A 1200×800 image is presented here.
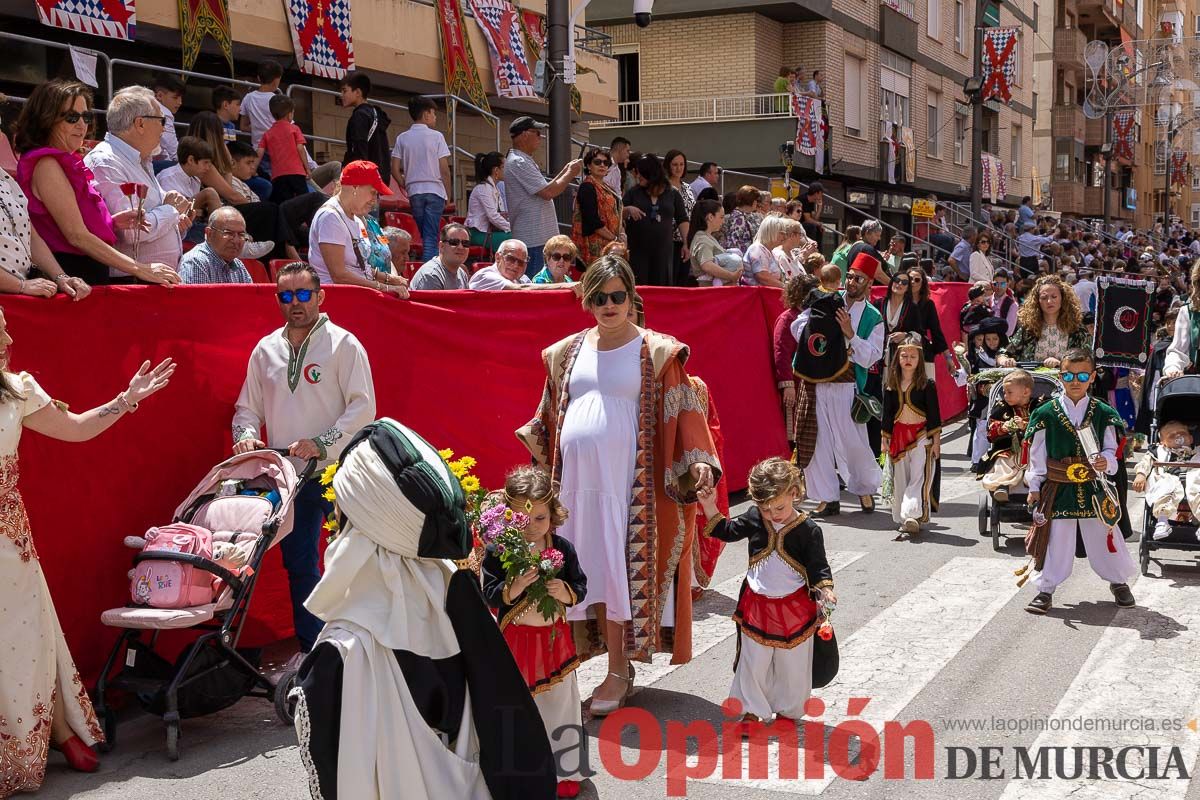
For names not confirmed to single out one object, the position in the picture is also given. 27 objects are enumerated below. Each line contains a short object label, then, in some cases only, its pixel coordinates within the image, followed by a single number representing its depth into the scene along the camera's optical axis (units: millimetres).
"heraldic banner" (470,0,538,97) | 19031
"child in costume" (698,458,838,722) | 5930
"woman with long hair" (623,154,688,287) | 12375
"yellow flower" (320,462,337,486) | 4722
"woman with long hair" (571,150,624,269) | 11875
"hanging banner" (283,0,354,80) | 15820
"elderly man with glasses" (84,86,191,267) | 7031
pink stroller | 5684
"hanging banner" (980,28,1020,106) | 28781
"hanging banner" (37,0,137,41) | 12141
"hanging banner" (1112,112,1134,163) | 43969
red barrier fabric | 6074
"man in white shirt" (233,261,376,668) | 6559
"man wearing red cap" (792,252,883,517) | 11273
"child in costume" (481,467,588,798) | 5250
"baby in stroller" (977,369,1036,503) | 9992
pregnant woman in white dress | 6078
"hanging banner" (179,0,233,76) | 14039
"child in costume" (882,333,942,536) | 10414
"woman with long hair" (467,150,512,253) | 12484
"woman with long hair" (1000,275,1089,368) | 10359
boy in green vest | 8047
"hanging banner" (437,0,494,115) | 18453
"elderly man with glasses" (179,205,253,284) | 7723
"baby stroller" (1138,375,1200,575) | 8922
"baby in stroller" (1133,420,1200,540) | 8891
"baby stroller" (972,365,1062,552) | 9945
